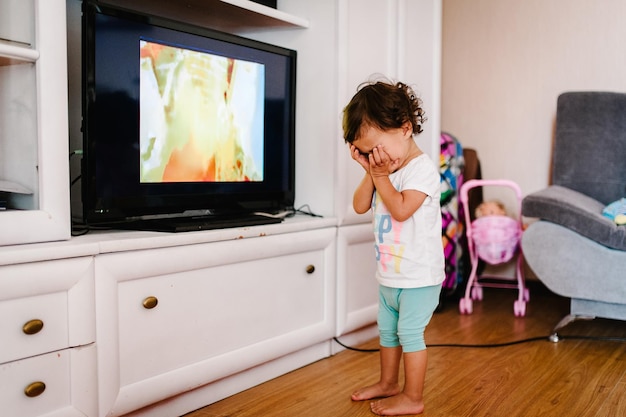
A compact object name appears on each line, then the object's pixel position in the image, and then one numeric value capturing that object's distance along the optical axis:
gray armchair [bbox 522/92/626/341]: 2.50
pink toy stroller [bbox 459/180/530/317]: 3.16
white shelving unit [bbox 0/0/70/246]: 1.52
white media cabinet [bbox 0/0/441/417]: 1.47
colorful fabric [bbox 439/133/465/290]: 3.25
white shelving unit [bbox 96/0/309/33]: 2.16
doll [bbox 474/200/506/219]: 3.39
